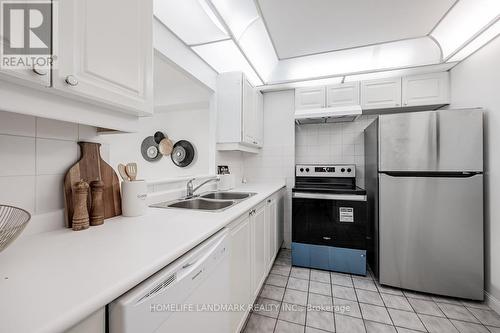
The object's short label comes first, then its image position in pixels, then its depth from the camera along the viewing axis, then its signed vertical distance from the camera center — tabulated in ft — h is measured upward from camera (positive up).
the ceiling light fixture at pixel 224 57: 6.40 +3.65
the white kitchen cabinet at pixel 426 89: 7.72 +2.92
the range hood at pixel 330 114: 7.97 +2.06
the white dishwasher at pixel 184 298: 1.78 -1.40
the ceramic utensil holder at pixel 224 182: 7.30 -0.55
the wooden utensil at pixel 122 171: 3.89 -0.09
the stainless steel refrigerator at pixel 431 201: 5.92 -1.02
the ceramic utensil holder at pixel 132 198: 3.72 -0.56
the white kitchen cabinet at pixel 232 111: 7.52 +2.02
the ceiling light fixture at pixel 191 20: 4.76 +3.61
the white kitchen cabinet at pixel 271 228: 6.77 -2.16
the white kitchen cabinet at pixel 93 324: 1.49 -1.18
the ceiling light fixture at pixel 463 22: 5.23 +3.98
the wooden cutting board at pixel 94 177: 3.08 -0.17
